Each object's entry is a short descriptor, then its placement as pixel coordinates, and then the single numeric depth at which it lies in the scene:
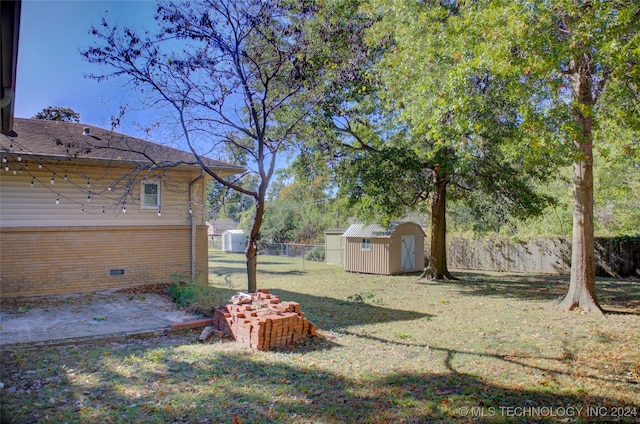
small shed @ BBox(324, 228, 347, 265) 24.80
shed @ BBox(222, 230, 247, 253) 39.53
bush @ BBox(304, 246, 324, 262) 28.13
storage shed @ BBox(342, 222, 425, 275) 19.25
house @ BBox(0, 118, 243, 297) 9.70
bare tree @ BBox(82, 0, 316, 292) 7.47
